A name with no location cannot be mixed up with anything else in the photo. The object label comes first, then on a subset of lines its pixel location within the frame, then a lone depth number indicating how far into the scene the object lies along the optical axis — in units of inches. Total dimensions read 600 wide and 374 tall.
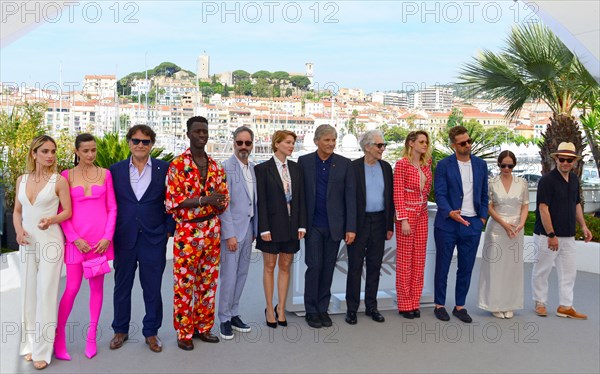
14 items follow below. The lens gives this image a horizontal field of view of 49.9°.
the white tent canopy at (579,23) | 193.8
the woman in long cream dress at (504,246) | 199.3
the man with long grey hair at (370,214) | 187.5
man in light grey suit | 170.9
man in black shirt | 202.2
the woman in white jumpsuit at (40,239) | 148.3
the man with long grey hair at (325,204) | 182.2
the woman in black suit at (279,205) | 176.7
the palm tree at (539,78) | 316.8
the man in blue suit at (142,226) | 157.5
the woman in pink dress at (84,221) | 151.9
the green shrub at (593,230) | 297.1
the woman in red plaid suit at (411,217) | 189.6
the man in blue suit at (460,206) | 193.3
